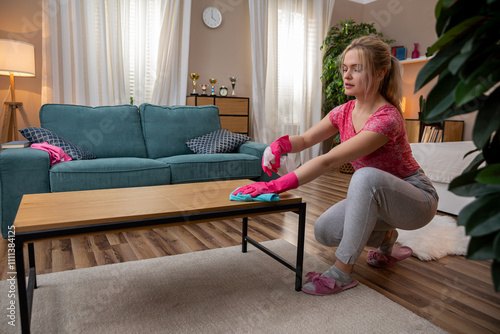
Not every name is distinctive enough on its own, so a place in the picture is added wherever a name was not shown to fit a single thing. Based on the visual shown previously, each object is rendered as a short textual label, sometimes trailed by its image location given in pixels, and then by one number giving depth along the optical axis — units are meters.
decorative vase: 5.10
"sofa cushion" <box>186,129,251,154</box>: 3.13
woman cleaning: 1.49
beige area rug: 1.31
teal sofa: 2.22
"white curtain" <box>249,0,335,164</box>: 5.00
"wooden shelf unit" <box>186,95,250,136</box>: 4.42
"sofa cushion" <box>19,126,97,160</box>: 2.61
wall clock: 4.70
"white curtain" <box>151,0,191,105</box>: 4.27
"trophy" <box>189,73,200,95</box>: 4.44
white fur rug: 2.10
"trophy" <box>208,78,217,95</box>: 4.57
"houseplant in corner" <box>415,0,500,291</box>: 0.42
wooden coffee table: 1.10
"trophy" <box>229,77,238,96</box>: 4.70
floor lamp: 2.97
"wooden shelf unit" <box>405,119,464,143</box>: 4.73
